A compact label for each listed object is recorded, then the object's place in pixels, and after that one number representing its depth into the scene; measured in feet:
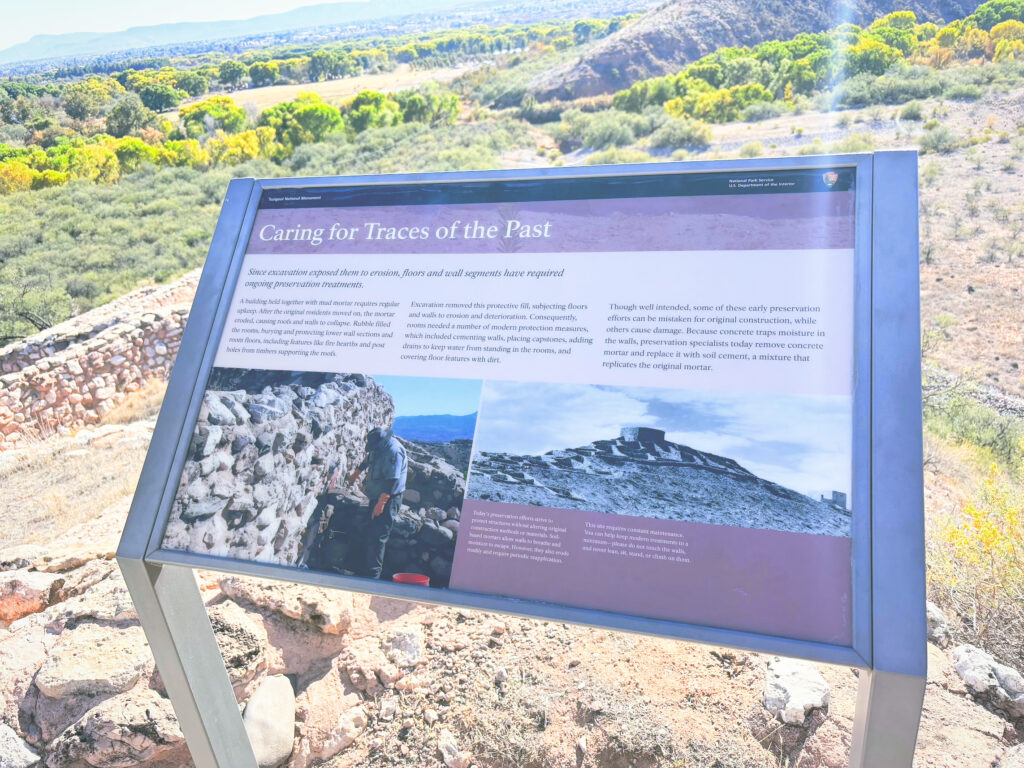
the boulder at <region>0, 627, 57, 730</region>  8.38
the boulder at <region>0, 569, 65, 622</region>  10.23
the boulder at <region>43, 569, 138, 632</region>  9.16
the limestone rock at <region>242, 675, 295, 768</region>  7.49
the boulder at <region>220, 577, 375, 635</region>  9.09
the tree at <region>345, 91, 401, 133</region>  85.71
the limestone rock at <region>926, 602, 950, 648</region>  8.60
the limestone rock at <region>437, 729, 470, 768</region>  7.45
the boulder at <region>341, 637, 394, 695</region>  8.59
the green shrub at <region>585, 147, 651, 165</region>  52.76
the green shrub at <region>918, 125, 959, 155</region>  45.27
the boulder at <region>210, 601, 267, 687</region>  8.13
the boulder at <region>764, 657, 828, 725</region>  7.30
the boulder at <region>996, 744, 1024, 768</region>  6.34
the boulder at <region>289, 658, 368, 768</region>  7.79
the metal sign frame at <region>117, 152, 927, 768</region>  3.85
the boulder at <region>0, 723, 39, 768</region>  7.62
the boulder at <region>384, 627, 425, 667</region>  8.81
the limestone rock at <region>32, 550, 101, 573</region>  11.19
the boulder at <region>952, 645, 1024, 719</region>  7.42
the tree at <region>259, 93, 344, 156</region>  81.35
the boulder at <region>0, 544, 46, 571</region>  11.50
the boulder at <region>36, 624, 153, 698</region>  8.06
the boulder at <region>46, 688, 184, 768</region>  7.30
